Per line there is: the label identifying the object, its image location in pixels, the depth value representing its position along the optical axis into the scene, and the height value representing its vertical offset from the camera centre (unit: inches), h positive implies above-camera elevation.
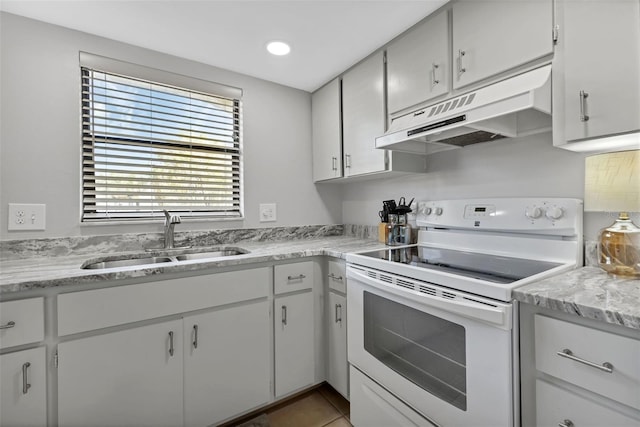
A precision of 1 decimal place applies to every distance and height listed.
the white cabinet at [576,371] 29.8 -17.7
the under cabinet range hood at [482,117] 44.3 +16.6
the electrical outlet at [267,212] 91.0 +0.8
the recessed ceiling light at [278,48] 72.1 +41.4
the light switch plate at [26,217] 59.7 +0.2
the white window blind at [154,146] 69.1 +18.3
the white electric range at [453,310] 38.3 -15.0
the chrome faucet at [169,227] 73.7 -2.8
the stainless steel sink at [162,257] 64.5 -9.9
